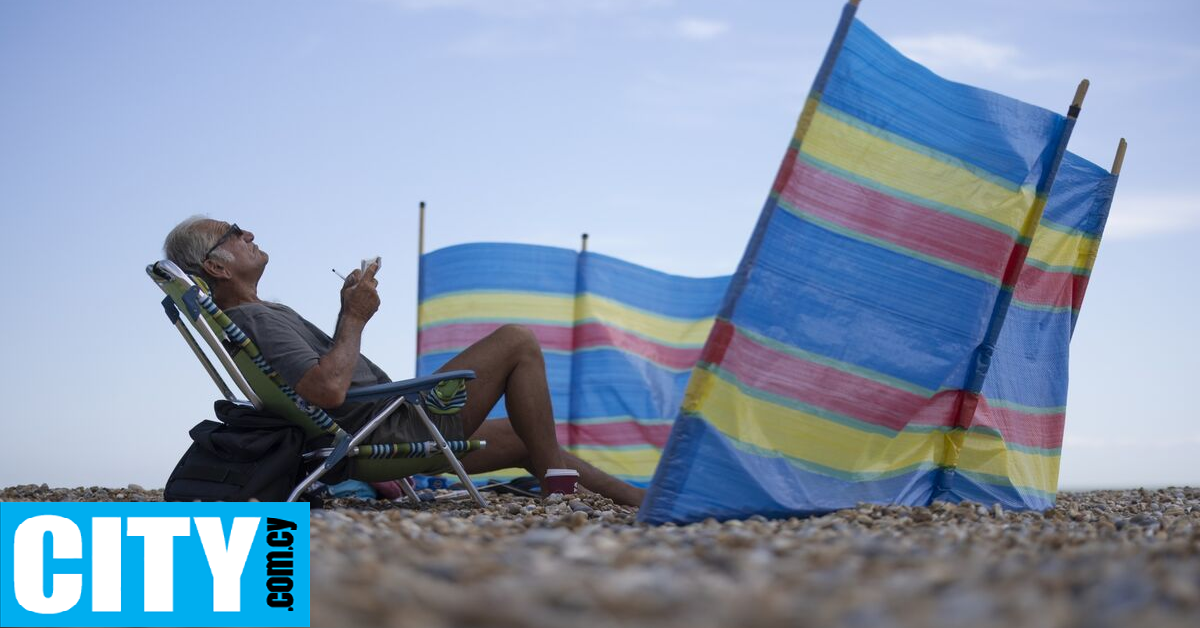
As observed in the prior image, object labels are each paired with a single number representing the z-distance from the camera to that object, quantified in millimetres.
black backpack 3908
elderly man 3885
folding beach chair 3881
